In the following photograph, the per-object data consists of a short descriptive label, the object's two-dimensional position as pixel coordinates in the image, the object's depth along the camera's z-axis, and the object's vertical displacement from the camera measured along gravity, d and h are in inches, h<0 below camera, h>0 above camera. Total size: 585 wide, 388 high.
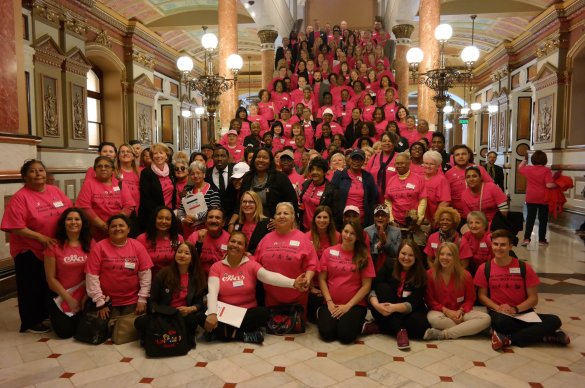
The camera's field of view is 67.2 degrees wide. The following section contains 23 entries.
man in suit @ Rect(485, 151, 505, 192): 367.9 -2.4
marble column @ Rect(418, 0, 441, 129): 366.9 +101.4
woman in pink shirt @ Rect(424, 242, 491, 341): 162.4 -51.1
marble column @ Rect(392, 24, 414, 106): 546.9 +140.8
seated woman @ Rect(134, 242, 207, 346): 158.9 -44.5
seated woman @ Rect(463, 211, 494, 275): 176.2 -30.0
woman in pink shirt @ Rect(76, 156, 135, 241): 180.4 -13.1
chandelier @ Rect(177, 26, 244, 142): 287.7 +56.2
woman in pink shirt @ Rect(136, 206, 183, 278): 172.6 -28.7
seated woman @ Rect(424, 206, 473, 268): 180.1 -28.7
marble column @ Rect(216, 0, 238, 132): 409.1 +116.6
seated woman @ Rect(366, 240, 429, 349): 162.9 -49.8
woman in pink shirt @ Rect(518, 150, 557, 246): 324.8 -18.1
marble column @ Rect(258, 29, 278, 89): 545.3 +150.4
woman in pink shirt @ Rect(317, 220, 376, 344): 162.2 -45.3
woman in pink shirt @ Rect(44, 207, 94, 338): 163.0 -37.8
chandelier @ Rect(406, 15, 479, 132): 264.7 +56.4
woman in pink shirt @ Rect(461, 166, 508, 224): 196.9 -13.1
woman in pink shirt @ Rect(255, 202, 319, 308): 169.6 -33.4
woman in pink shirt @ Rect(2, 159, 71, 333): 163.0 -24.7
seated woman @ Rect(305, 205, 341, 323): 179.4 -30.0
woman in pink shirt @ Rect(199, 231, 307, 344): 161.0 -44.0
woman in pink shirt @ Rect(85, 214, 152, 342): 161.8 -39.4
